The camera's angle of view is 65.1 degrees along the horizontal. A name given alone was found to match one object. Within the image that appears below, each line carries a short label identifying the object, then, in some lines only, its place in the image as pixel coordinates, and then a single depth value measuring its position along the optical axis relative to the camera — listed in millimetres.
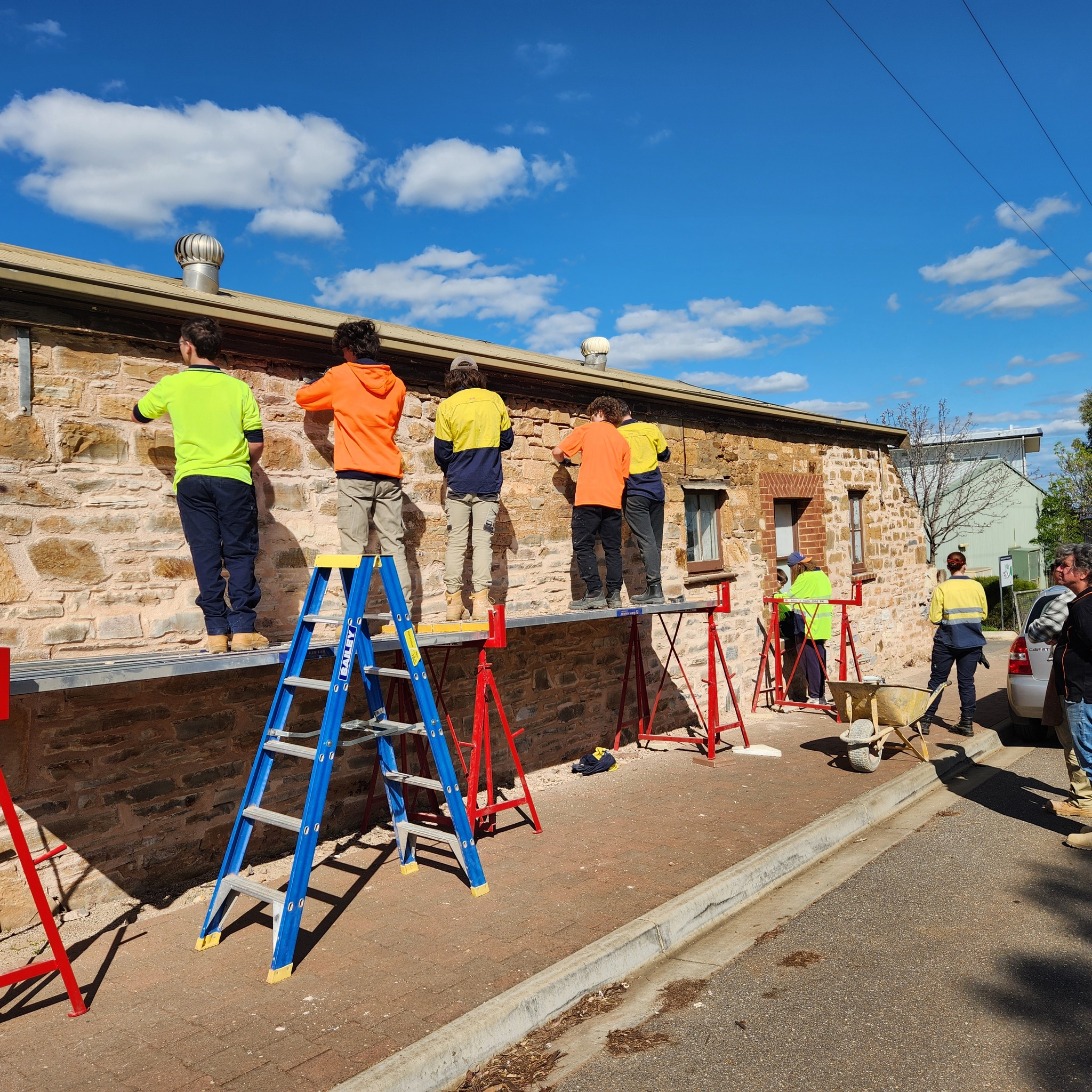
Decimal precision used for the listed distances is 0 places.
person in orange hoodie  5617
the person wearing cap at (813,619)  10242
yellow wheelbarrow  7152
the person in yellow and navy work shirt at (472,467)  6172
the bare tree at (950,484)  25750
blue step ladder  3961
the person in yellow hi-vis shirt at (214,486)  4691
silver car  7879
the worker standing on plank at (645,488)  7730
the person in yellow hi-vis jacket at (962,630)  8539
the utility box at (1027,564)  24306
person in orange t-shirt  7246
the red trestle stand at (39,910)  3273
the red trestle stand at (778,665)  10125
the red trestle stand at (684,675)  7797
